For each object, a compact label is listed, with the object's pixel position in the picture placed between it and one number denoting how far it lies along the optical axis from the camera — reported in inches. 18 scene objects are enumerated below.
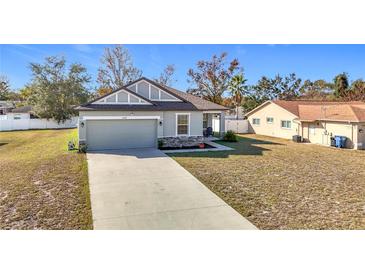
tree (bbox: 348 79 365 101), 1255.5
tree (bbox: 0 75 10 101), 2063.2
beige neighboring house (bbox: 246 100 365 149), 632.9
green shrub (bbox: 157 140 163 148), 591.5
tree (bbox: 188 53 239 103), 1384.1
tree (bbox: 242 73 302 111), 1533.0
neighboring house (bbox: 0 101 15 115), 1907.2
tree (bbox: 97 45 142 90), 1315.2
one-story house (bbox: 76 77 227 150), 547.5
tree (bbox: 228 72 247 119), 1368.1
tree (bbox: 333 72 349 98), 1449.3
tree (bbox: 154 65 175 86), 1426.3
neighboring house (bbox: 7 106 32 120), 1307.8
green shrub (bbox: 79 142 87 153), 525.7
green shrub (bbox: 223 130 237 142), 727.1
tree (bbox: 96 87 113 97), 1363.4
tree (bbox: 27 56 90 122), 1182.3
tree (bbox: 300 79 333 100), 1721.2
